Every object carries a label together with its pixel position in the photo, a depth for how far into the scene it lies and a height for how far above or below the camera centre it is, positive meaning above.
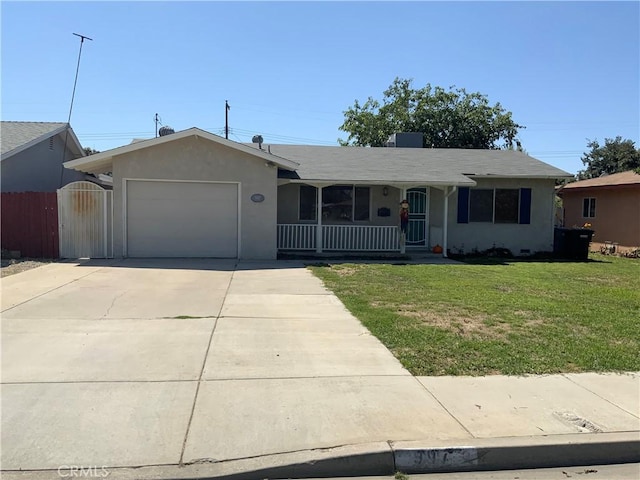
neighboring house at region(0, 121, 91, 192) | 16.95 +1.90
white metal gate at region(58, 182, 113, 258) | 14.32 -0.37
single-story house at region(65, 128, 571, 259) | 14.49 +0.49
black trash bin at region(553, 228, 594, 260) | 17.52 -0.92
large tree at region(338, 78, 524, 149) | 38.12 +7.18
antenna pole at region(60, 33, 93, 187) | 20.15 +2.56
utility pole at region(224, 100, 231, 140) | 39.81 +7.09
